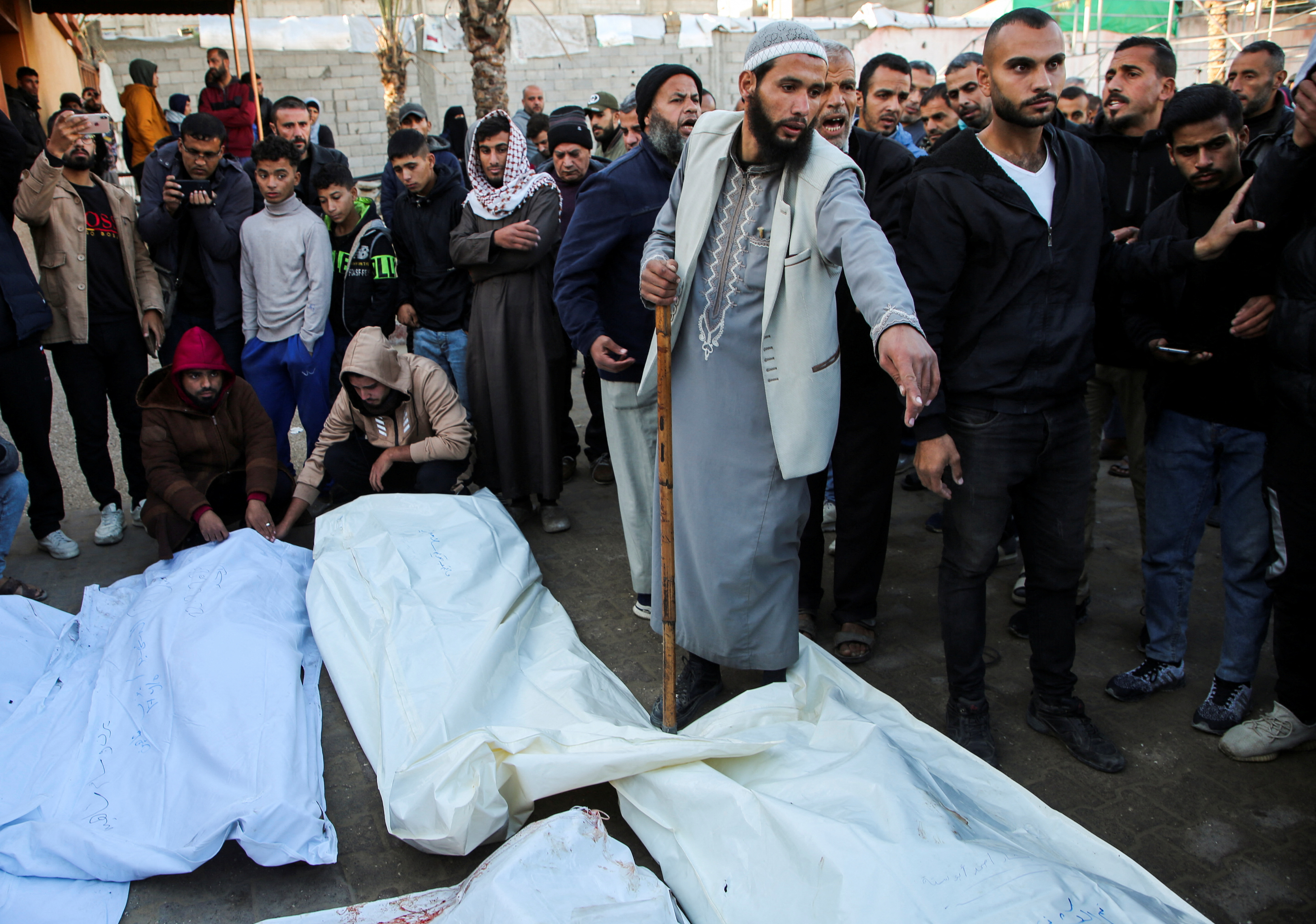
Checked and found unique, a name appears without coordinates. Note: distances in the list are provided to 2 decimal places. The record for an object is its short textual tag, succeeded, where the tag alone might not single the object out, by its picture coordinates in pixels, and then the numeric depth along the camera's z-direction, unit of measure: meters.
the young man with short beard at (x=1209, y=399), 2.79
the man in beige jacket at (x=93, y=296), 4.50
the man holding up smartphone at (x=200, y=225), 4.93
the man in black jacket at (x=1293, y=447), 2.48
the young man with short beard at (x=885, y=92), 4.71
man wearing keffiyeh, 4.67
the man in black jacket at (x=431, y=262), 4.98
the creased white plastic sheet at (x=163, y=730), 2.38
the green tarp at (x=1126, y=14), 17.48
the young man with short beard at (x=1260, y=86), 4.29
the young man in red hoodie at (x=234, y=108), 9.94
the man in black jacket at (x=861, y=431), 3.39
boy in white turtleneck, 5.00
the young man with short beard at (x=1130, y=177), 3.59
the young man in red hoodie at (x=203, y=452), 4.22
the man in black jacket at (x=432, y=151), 5.86
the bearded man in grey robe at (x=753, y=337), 2.59
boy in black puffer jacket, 5.02
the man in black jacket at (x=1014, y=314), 2.55
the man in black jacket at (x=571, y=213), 5.20
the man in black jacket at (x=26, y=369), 4.31
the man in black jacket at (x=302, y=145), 5.61
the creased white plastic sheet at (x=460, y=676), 2.37
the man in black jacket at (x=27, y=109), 8.09
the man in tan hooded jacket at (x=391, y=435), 4.54
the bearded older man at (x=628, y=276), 3.49
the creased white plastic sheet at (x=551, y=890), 1.94
